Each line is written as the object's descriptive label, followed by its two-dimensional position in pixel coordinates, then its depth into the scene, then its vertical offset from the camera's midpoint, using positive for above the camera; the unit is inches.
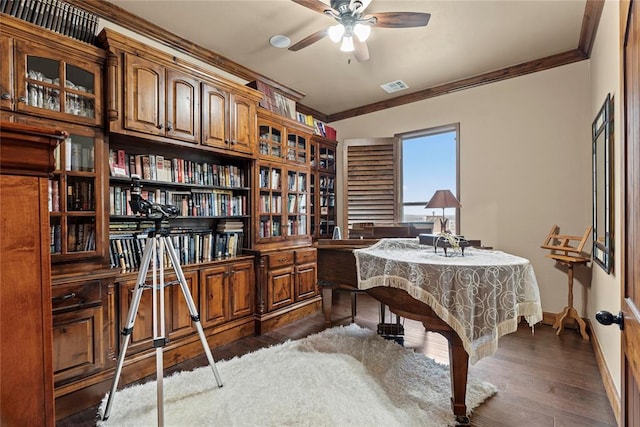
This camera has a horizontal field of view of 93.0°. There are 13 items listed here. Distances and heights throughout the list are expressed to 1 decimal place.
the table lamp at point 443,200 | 109.7 +3.7
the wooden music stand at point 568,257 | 107.8 -17.4
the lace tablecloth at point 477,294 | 60.9 -17.5
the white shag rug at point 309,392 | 67.2 -45.9
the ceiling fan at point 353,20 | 79.1 +51.7
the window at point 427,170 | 153.0 +21.2
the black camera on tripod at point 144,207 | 70.0 +1.0
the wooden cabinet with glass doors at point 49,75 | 67.3 +33.3
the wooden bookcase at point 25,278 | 21.4 -4.9
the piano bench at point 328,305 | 123.6 -38.9
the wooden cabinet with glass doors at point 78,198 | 74.8 +3.4
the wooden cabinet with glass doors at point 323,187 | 168.4 +13.7
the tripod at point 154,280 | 64.2 -16.3
